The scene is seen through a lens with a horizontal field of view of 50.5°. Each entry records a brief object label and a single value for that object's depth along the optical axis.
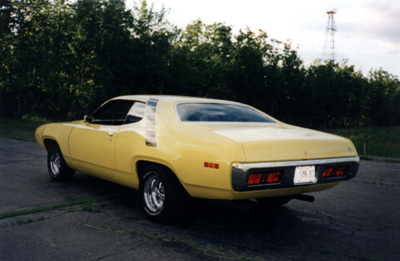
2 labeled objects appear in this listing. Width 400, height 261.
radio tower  57.78
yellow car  4.03
